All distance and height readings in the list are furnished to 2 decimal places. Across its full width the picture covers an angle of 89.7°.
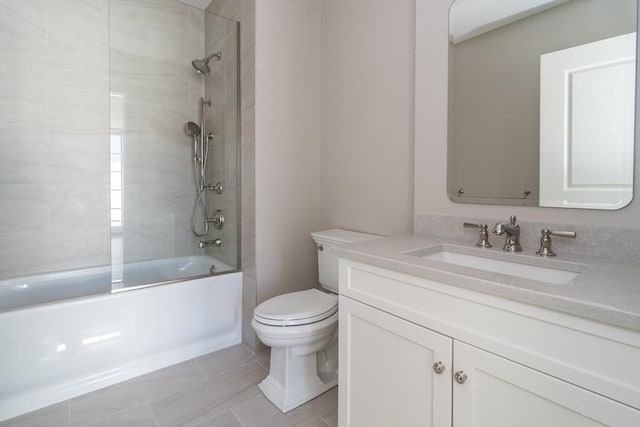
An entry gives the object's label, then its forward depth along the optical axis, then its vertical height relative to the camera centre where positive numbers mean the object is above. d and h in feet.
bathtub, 5.07 -2.22
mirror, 3.47 +1.37
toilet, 5.02 -2.12
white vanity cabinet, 2.14 -1.24
